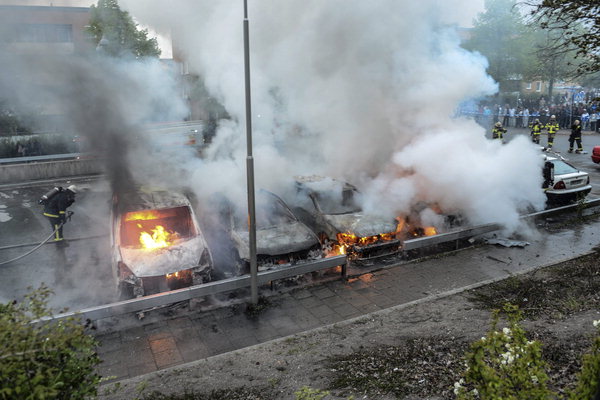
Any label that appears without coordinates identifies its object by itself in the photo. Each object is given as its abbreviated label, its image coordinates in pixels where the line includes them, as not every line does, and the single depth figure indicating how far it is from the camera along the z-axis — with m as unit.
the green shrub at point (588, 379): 2.76
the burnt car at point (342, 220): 8.82
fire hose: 9.74
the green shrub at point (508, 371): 2.89
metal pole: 6.35
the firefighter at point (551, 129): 20.50
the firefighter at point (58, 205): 9.88
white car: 11.86
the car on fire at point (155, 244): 7.04
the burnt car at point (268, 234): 8.09
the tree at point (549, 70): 27.37
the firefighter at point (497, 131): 18.42
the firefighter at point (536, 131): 21.16
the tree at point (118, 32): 16.67
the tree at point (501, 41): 25.36
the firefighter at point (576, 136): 19.95
